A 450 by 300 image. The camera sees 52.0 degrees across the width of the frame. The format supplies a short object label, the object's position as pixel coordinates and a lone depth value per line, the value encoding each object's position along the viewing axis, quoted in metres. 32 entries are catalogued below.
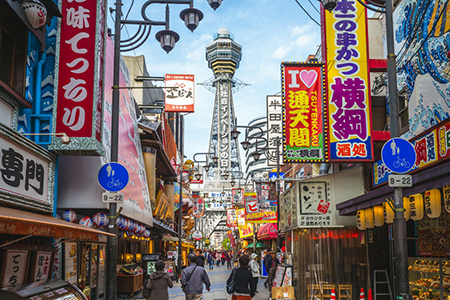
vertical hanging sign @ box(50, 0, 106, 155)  9.98
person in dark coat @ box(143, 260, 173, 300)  10.60
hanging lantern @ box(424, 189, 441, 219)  9.29
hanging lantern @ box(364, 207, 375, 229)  13.10
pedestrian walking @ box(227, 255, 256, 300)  10.80
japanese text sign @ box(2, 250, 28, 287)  8.17
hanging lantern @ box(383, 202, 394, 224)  11.43
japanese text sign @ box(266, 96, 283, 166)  33.41
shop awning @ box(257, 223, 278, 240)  32.41
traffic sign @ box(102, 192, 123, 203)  9.97
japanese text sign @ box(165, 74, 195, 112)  27.95
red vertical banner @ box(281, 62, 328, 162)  14.07
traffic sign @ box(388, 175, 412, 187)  8.27
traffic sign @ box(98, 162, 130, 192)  10.03
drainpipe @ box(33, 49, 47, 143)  9.91
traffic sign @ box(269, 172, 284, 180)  28.01
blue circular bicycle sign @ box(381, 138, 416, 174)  8.35
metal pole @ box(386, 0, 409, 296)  7.98
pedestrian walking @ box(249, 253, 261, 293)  20.97
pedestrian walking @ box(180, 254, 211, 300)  11.20
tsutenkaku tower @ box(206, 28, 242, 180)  166.25
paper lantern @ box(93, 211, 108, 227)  12.23
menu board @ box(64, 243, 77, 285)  11.41
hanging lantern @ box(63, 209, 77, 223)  11.25
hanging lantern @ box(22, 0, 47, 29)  8.91
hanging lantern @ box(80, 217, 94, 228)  11.73
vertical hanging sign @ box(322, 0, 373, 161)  13.68
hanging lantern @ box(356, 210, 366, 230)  13.47
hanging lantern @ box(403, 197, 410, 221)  10.33
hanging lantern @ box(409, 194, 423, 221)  9.89
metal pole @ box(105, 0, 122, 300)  10.04
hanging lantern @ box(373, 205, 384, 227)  12.59
